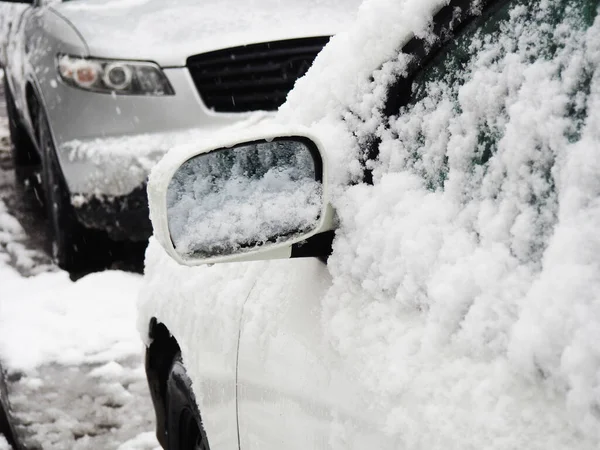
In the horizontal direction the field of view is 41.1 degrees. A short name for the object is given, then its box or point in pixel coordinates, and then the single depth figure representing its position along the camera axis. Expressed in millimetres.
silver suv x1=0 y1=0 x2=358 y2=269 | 4609
